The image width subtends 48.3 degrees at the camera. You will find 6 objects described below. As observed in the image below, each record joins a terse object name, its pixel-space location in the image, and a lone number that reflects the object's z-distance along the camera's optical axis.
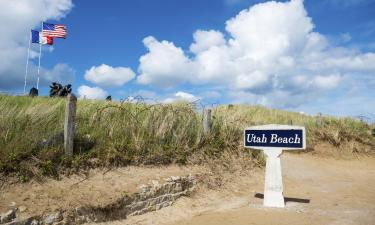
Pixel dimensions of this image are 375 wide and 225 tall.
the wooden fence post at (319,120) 21.48
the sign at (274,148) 9.07
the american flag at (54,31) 25.84
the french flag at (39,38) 26.03
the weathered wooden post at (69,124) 8.88
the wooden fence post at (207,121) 12.86
